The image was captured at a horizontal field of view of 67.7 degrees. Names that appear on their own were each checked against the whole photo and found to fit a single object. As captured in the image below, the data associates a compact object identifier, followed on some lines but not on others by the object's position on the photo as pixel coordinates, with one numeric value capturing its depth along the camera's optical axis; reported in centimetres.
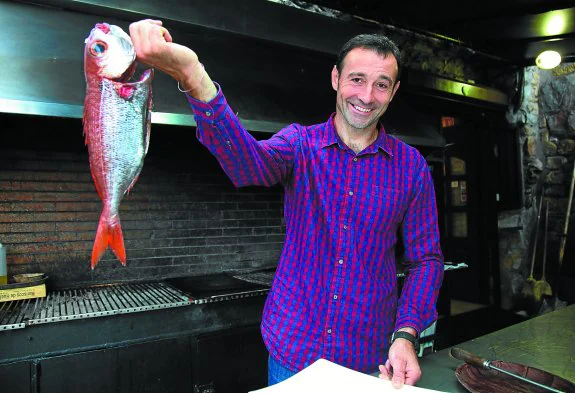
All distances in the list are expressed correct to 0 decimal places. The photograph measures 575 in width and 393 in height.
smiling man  155
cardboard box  289
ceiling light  492
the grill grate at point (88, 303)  253
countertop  146
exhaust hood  249
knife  124
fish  96
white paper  115
